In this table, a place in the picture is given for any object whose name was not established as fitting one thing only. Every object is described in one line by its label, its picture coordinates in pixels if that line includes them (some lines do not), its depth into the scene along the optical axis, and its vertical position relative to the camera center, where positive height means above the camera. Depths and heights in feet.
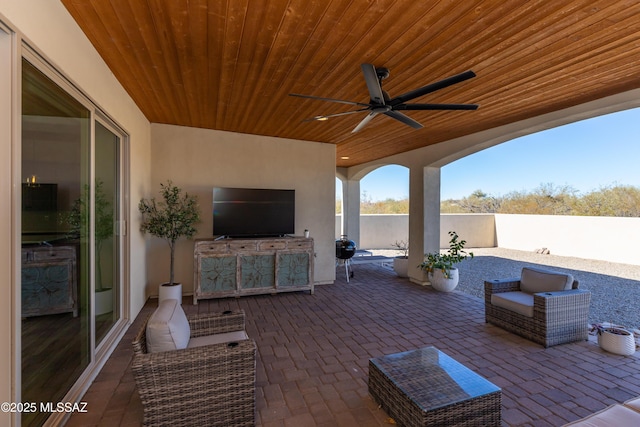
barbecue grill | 21.21 -2.65
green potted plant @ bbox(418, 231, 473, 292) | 18.11 -3.49
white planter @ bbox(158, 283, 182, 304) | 14.58 -3.88
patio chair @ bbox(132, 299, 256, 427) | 6.05 -3.46
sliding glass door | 5.68 -0.59
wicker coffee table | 6.00 -3.83
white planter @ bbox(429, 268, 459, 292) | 18.08 -4.11
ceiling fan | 8.09 +3.34
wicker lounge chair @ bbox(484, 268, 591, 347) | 10.82 -3.60
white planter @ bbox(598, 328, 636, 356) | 10.28 -4.47
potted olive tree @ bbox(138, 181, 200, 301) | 14.64 -0.36
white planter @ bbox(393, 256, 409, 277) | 21.83 -3.92
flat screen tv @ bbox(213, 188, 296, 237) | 16.62 +0.03
